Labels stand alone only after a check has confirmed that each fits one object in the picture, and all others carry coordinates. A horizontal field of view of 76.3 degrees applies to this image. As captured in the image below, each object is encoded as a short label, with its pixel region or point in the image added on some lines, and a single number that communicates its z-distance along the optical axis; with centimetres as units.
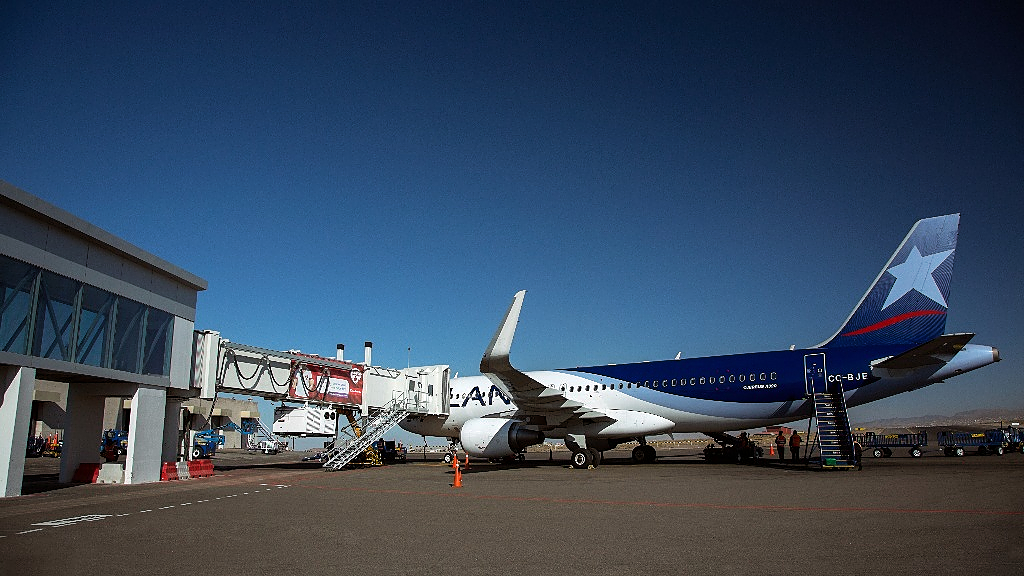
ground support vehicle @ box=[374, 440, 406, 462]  3303
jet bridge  2151
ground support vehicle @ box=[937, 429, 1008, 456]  3203
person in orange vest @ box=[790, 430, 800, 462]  2578
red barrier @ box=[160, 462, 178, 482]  1883
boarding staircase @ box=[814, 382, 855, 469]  2028
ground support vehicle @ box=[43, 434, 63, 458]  4088
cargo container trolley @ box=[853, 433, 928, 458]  3044
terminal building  1370
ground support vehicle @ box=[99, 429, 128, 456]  3590
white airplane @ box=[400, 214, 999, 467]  2047
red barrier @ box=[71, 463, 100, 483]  1769
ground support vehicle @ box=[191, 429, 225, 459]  4062
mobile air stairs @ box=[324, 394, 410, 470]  2606
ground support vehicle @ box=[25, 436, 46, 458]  4160
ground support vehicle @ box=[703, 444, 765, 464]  2766
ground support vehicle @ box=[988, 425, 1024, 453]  3518
